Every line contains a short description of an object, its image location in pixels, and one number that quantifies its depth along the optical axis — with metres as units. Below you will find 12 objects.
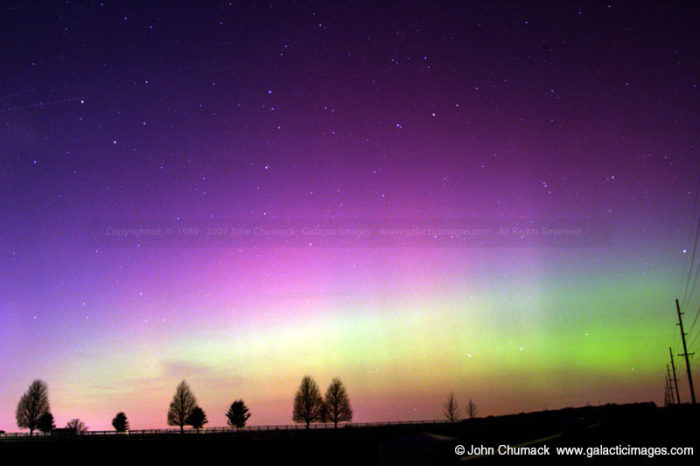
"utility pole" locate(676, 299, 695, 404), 56.94
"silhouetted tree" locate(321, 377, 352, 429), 94.31
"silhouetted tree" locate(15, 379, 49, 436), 92.50
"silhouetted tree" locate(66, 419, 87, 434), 91.26
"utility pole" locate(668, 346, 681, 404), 95.06
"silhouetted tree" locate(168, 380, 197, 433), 93.25
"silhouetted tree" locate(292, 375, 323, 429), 93.12
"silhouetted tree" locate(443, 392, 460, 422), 122.19
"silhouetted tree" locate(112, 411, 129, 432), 90.94
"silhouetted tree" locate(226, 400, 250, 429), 88.94
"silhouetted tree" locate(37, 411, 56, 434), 90.00
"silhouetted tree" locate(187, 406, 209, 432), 90.94
